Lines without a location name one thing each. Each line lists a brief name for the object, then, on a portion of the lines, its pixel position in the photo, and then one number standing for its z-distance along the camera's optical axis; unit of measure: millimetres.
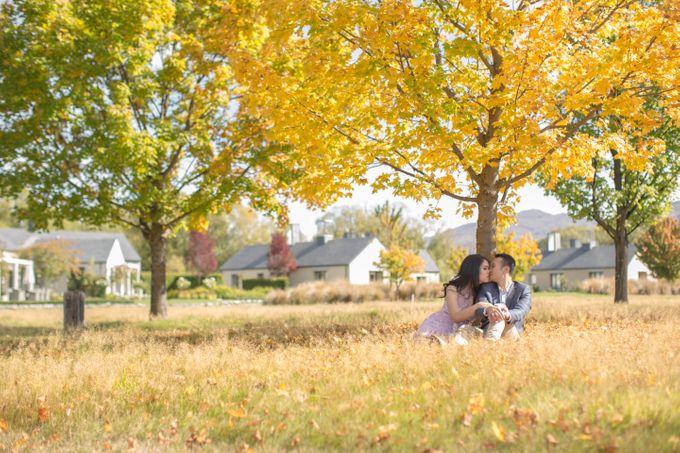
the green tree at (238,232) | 82188
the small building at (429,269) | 66225
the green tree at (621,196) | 20141
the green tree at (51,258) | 45906
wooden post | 15805
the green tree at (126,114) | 15586
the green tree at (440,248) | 71725
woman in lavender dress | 8328
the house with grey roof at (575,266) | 63125
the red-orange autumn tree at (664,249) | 43031
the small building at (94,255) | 49875
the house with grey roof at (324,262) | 59594
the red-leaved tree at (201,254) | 62312
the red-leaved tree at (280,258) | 61438
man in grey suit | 8000
